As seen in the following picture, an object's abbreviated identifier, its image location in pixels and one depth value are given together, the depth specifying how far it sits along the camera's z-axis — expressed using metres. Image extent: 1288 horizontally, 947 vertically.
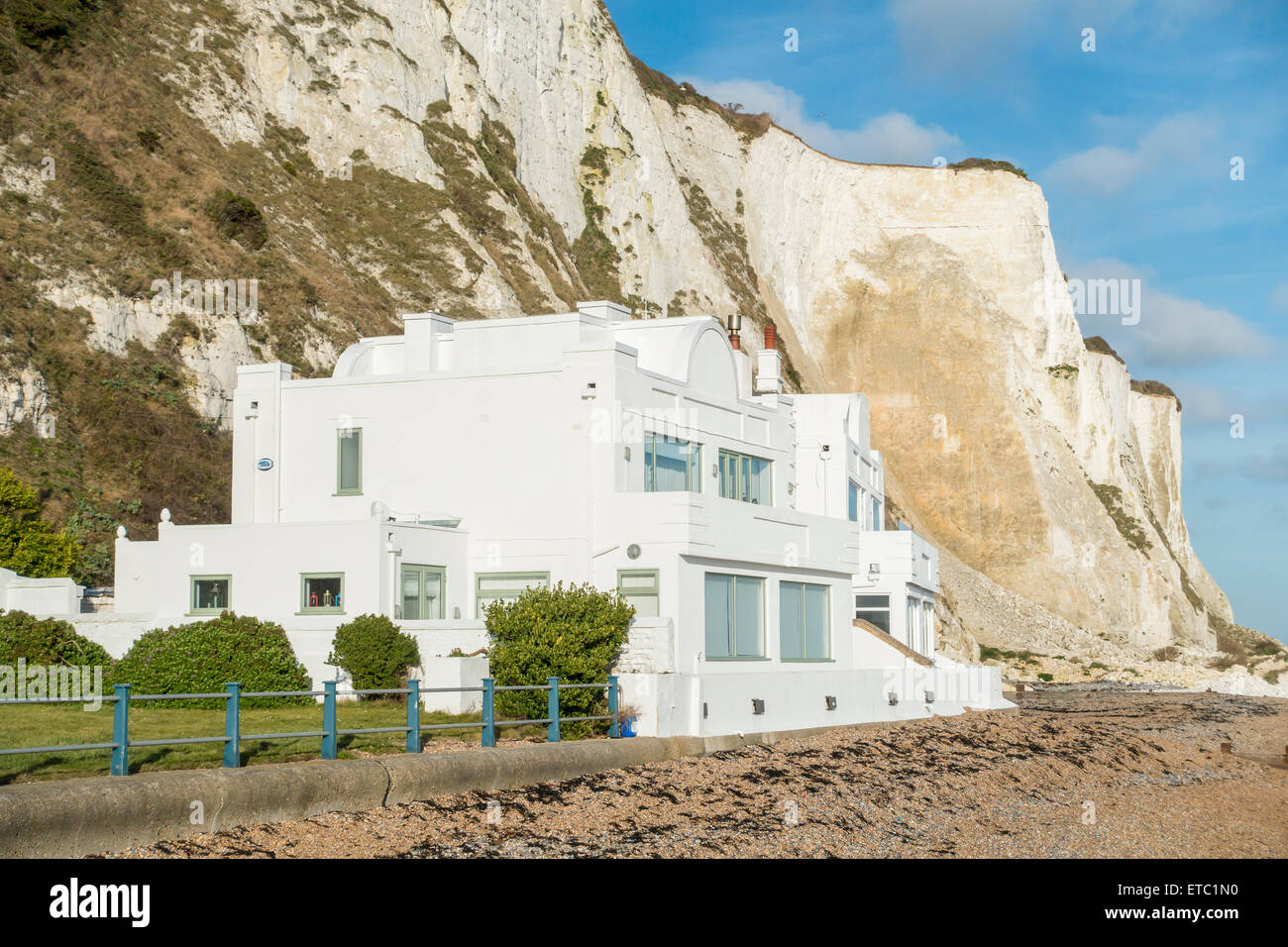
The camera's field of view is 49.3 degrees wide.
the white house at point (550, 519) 24.67
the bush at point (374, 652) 23.72
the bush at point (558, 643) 21.34
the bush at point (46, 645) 24.70
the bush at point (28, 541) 30.23
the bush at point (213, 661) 23.86
